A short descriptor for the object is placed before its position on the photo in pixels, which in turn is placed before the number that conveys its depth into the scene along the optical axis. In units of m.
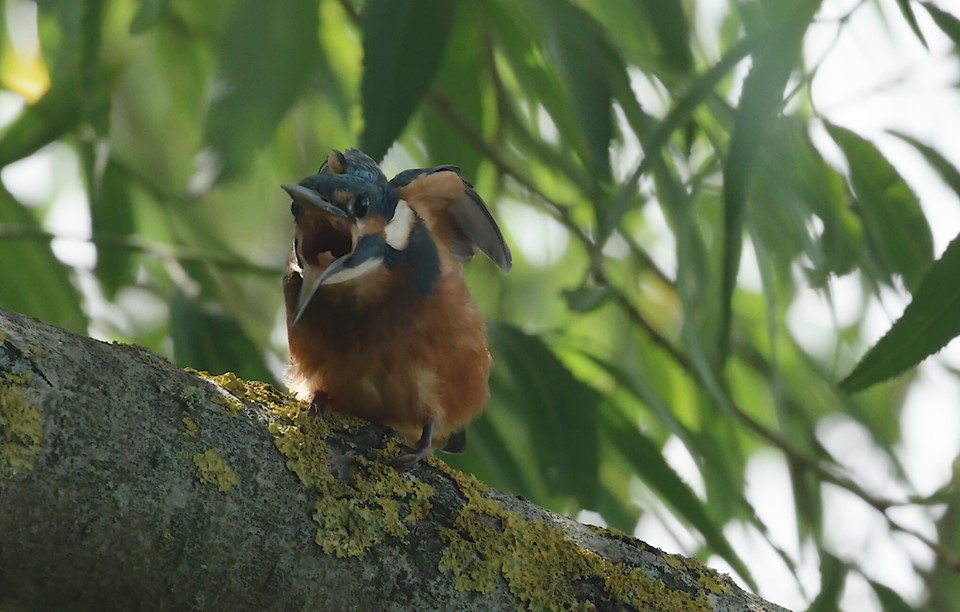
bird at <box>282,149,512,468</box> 4.67
